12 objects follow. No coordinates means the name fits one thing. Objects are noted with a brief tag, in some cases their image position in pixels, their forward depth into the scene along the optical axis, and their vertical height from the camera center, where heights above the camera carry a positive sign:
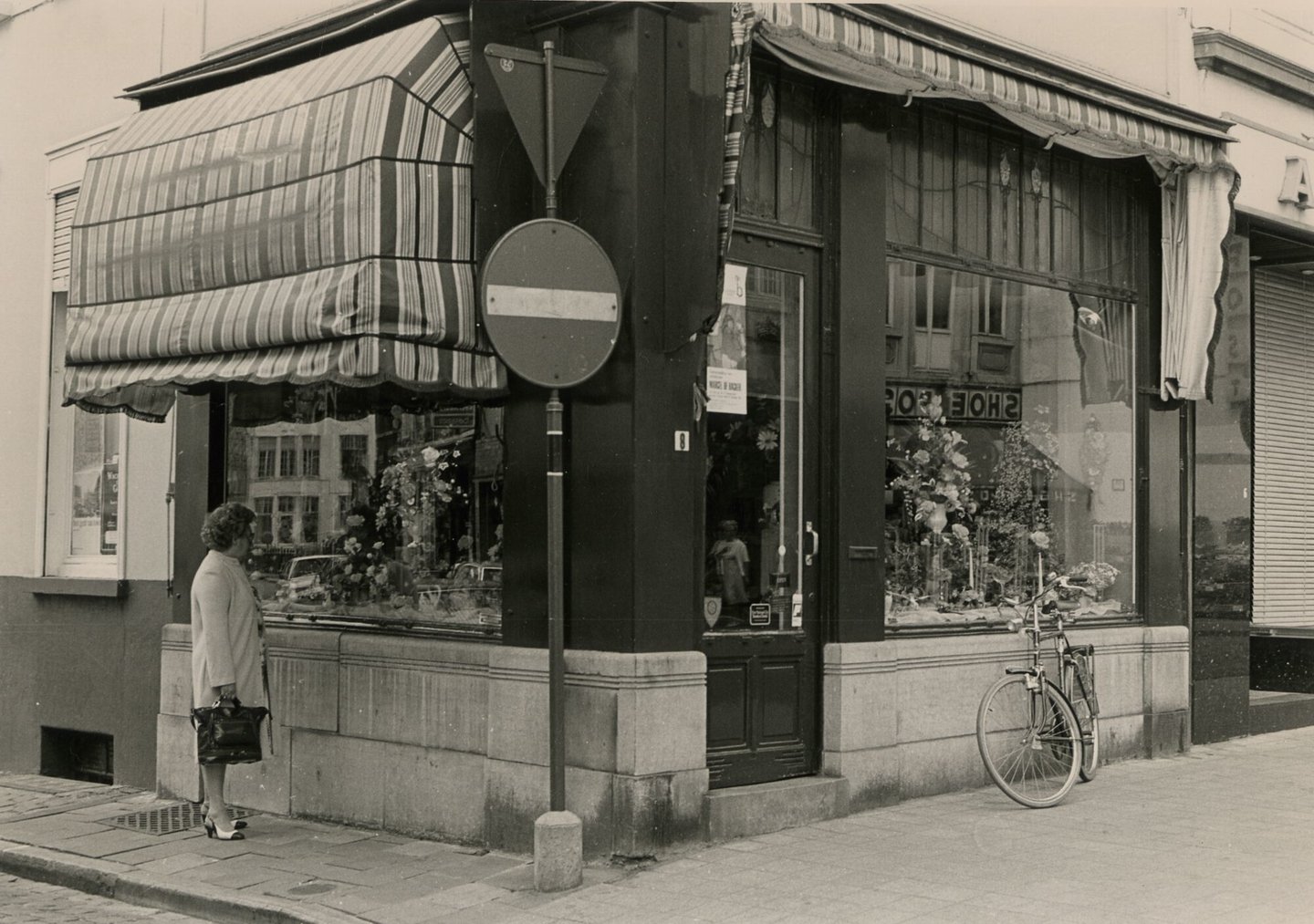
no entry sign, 6.64 +0.99
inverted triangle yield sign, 6.82 +1.99
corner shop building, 7.34 +0.82
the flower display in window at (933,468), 9.30 +0.34
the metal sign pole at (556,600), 6.80 -0.38
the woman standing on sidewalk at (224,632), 8.23 -0.66
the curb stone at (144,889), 6.61 -1.85
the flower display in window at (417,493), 8.55 +0.14
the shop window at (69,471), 11.38 +0.34
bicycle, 8.52 -1.25
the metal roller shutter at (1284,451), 13.10 +0.66
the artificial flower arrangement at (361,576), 8.89 -0.37
